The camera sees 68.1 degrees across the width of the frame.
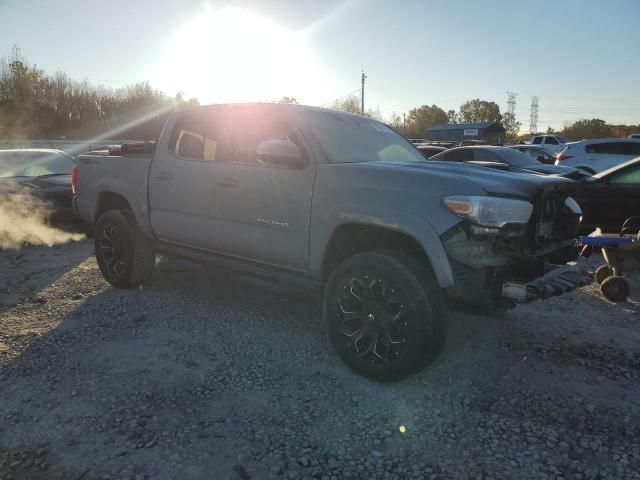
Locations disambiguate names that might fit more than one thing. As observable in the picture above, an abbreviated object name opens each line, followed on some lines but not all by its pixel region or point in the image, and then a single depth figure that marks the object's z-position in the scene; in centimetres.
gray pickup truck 297
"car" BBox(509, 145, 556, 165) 1568
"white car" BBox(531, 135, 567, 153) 2881
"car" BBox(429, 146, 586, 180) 1074
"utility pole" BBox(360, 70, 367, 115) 6447
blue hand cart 504
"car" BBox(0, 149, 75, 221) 855
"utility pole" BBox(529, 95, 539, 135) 11244
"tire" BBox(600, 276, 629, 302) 517
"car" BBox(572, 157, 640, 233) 660
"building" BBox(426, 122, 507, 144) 5350
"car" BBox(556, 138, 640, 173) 1385
